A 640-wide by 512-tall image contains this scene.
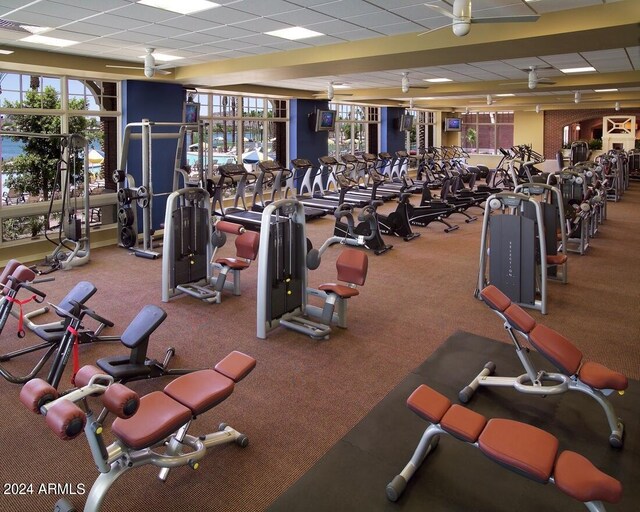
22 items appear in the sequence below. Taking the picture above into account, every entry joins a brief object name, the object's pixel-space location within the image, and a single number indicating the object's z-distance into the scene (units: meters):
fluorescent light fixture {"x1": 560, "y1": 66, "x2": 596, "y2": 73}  7.91
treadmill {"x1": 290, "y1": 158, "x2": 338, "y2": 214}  10.12
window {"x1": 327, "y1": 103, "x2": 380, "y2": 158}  13.83
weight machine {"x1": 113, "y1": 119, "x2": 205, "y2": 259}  6.69
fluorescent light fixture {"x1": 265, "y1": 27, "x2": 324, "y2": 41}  5.15
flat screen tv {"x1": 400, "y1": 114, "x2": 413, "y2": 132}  15.29
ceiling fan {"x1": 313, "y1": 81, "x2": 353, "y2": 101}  9.37
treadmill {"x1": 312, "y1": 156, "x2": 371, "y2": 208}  10.19
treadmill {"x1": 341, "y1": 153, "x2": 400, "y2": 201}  11.66
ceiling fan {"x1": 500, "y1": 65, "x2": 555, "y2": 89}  7.69
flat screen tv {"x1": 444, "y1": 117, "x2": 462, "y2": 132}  18.14
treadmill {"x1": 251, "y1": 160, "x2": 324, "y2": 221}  9.09
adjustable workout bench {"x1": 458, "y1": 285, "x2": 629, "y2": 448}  2.70
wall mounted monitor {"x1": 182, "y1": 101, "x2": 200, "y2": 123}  8.21
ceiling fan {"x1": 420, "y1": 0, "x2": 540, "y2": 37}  3.50
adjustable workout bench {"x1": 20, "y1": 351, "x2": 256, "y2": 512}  1.94
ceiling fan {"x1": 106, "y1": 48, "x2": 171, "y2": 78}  6.17
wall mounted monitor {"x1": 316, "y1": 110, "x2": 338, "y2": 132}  11.77
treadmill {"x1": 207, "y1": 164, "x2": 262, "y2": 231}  8.09
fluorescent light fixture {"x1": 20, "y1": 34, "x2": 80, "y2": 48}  5.52
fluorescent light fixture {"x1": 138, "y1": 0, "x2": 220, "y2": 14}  4.16
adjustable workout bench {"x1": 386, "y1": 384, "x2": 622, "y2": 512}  1.88
